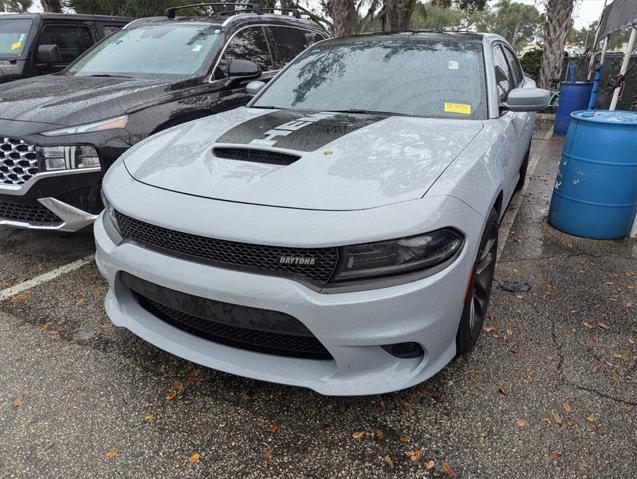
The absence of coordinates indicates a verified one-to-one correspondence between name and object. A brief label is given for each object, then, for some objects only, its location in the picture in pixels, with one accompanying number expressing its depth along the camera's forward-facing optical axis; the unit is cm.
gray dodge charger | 178
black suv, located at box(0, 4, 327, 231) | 322
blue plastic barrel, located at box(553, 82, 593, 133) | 911
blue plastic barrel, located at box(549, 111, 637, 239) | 388
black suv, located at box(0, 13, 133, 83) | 571
